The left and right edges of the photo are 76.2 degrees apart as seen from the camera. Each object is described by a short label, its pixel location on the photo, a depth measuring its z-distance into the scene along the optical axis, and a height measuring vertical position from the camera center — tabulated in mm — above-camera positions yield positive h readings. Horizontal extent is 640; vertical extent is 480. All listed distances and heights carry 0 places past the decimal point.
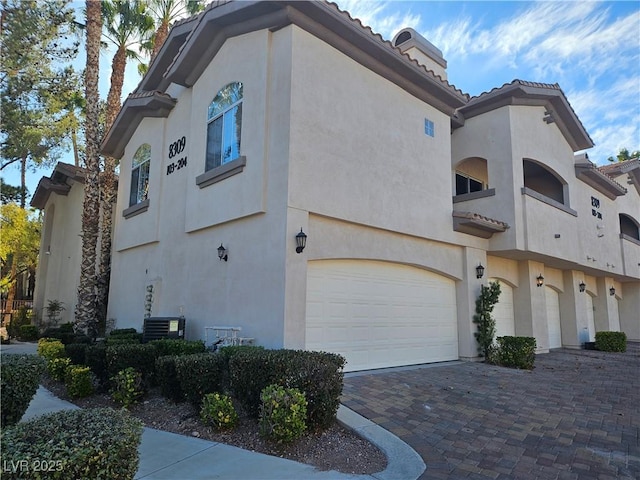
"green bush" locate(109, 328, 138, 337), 11948 -829
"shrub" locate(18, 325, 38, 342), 17516 -1307
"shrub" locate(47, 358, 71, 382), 8555 -1352
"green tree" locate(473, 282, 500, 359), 11867 -306
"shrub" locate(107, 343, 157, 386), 7277 -990
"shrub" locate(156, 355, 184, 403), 6672 -1224
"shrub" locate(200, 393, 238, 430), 5395 -1416
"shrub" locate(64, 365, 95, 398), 7582 -1468
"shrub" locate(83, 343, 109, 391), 7839 -1143
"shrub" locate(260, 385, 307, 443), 4758 -1268
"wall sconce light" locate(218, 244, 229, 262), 9273 +1166
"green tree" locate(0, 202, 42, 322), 18422 +2990
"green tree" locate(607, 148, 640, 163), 37362 +14211
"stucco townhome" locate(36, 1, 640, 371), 8414 +2991
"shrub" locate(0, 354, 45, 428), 4801 -992
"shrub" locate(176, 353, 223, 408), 6121 -1063
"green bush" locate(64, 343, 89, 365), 8634 -1068
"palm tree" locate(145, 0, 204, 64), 17005 +12274
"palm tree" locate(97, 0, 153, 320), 16031 +9909
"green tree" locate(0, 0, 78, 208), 10109 +7475
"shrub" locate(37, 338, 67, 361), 9352 -1103
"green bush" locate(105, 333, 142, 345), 9605 -884
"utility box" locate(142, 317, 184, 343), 9883 -575
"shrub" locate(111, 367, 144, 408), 6754 -1379
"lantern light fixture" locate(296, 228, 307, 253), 7773 +1220
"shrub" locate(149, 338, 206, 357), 7887 -835
